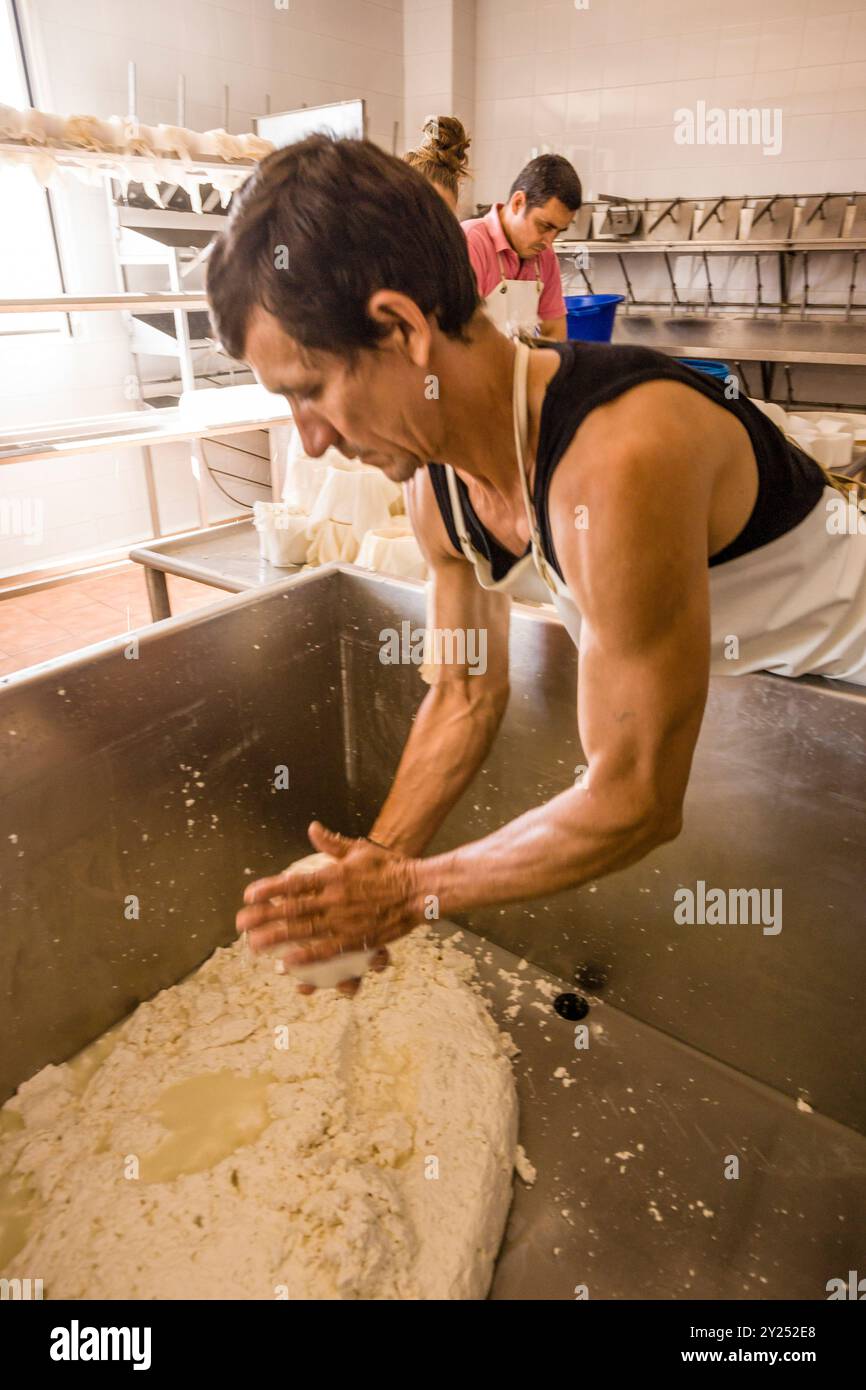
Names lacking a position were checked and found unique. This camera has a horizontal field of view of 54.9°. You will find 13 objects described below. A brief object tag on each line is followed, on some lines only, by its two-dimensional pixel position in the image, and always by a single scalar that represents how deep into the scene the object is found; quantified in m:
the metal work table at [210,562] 1.71
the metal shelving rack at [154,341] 2.38
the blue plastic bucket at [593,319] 3.15
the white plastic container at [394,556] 1.65
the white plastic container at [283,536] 1.78
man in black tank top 0.73
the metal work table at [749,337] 3.46
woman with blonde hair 2.27
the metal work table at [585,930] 1.10
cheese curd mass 0.95
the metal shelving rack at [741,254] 3.68
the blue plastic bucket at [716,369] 2.84
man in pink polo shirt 2.34
